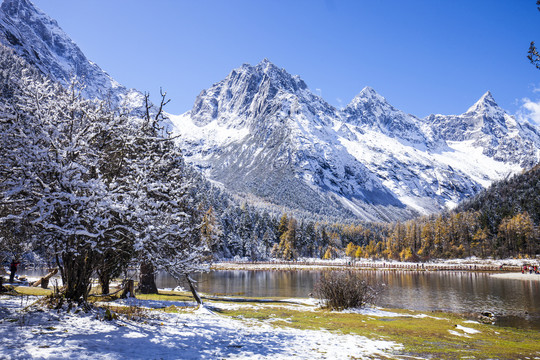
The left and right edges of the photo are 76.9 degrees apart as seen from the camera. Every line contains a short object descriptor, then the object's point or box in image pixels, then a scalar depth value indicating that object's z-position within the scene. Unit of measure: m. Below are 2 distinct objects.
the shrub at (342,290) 27.41
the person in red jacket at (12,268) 27.85
